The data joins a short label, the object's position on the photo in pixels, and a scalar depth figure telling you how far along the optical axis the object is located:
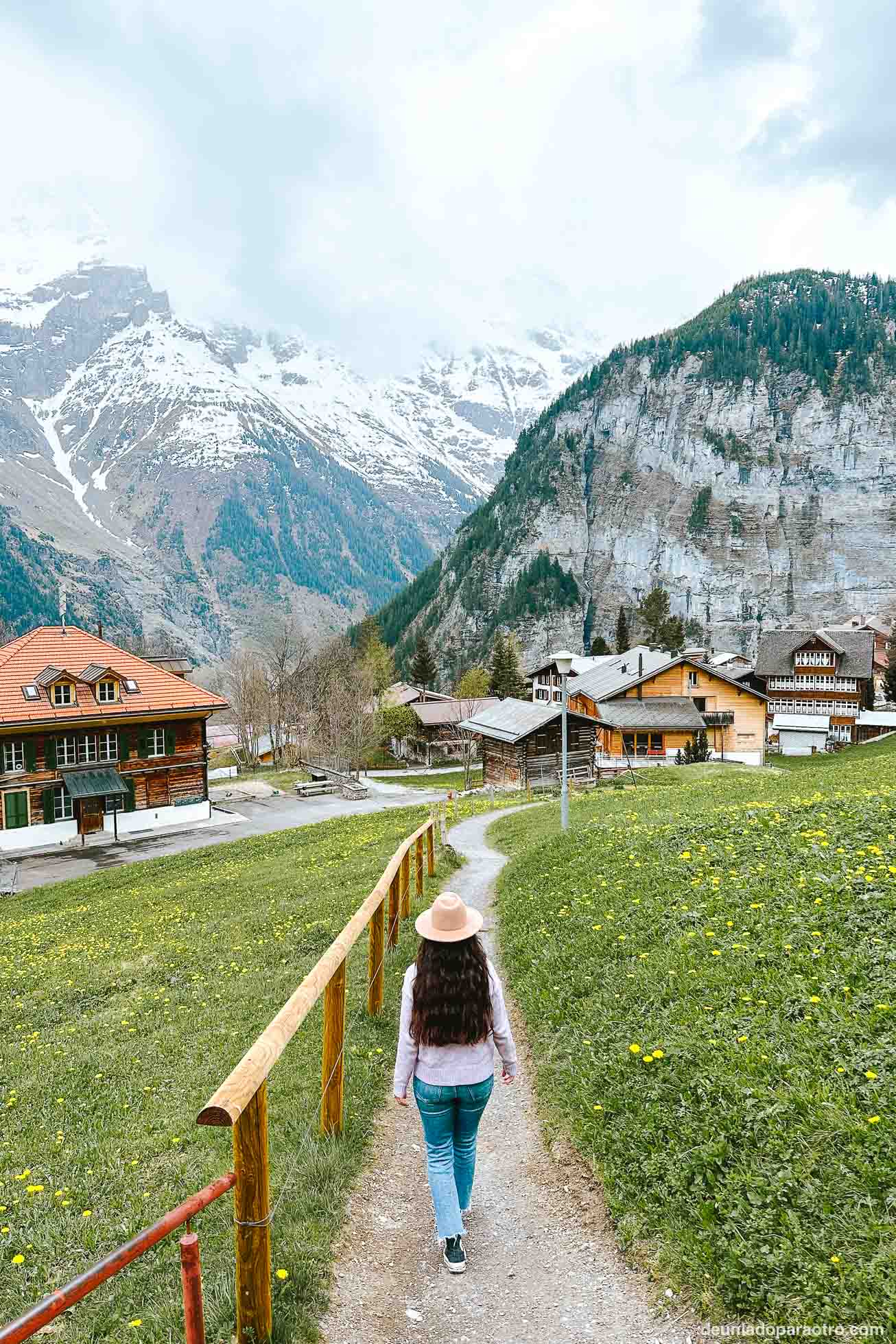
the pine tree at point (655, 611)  138.75
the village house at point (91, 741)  37.72
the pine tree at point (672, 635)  123.69
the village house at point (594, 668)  67.00
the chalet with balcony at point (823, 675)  86.44
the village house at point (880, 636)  107.00
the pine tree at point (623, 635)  135.88
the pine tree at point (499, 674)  109.00
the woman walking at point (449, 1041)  5.56
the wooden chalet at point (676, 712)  62.06
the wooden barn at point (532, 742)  52.41
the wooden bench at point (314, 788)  54.41
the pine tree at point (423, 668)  121.38
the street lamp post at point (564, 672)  20.81
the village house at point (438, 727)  87.31
